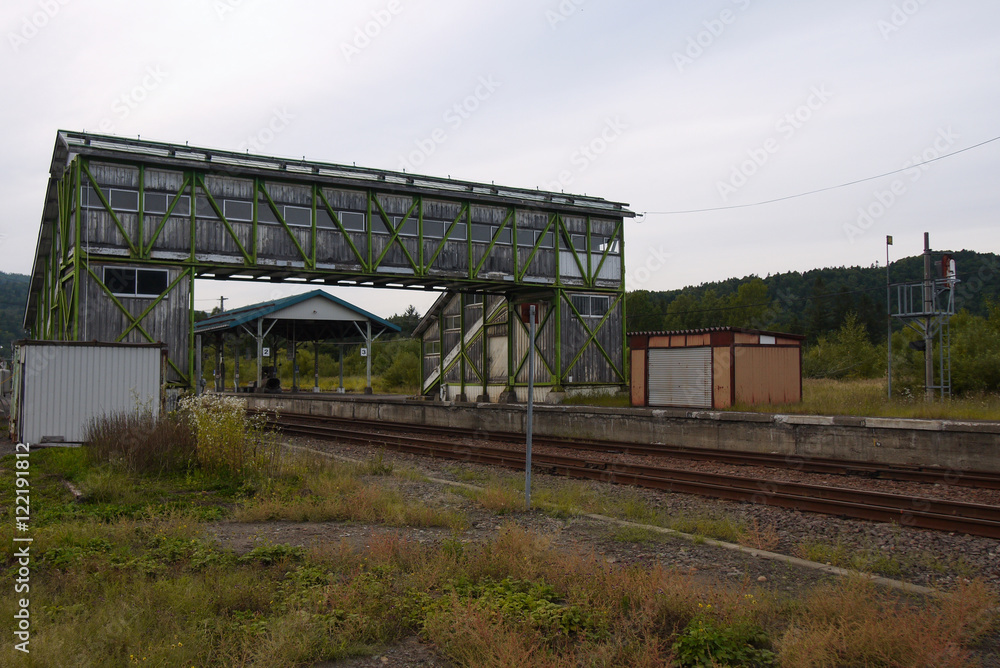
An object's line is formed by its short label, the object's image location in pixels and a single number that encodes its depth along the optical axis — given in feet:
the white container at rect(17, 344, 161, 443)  45.06
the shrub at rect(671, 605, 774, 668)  14.26
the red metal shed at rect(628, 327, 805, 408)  70.90
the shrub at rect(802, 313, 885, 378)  133.28
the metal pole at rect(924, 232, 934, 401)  70.18
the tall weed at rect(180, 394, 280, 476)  36.81
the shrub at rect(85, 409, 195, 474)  35.91
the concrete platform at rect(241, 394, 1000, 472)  42.68
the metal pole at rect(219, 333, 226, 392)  152.97
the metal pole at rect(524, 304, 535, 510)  29.73
